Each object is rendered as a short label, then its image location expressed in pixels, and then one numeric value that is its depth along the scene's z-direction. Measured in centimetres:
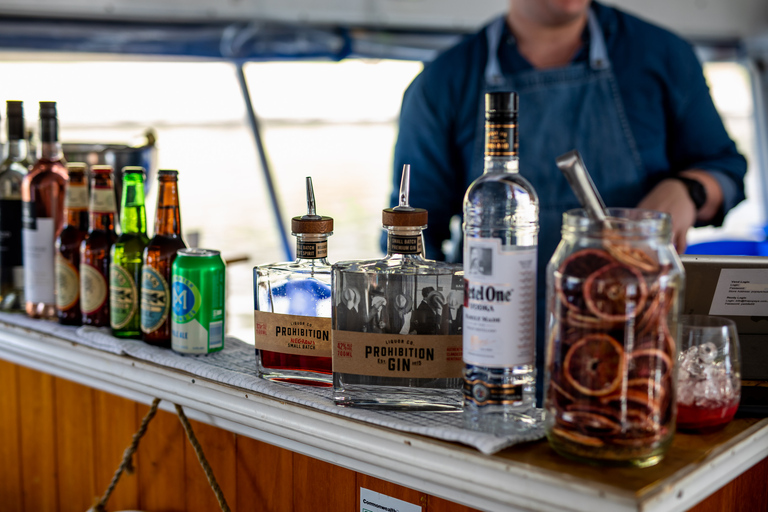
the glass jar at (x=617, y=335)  67
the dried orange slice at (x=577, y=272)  68
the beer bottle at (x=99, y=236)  121
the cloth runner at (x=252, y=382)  80
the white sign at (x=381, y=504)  90
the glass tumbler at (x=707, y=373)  79
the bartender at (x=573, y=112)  183
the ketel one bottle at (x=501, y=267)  76
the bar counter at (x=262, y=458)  73
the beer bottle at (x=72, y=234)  126
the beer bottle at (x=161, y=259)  110
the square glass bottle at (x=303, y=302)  95
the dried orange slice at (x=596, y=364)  68
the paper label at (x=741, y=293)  87
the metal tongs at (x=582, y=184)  71
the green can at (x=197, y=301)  105
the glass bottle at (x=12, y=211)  137
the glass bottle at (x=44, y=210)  131
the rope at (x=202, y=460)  106
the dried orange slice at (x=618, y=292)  66
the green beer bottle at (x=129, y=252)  116
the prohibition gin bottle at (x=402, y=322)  86
